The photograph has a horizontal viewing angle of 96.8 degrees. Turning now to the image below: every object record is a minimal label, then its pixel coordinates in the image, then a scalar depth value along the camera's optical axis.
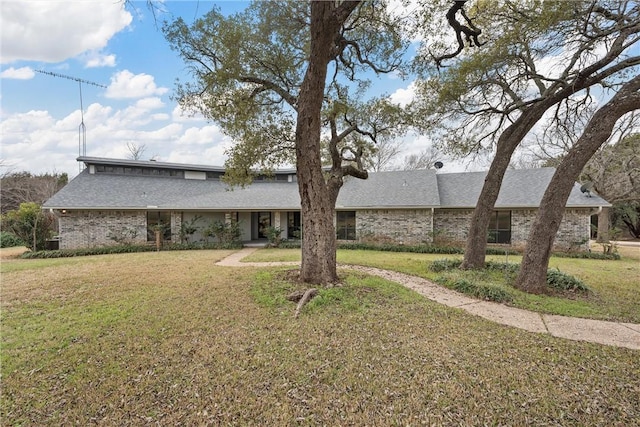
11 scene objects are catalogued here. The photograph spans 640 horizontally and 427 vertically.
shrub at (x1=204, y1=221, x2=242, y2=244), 16.16
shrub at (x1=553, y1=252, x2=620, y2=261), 12.68
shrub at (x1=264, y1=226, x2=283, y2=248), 16.05
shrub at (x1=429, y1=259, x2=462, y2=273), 9.33
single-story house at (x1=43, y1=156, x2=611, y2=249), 14.30
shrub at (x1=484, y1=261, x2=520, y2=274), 8.50
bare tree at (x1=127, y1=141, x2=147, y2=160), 30.86
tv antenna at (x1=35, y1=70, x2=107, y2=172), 16.97
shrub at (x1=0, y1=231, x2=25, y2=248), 17.78
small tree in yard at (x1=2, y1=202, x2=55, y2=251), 13.70
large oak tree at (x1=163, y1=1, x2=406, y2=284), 6.43
